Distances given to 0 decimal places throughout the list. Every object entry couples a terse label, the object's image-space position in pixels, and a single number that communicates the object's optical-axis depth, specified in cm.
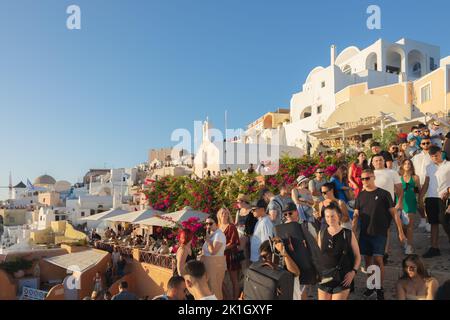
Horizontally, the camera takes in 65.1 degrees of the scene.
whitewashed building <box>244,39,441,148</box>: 3191
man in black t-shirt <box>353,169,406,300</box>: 486
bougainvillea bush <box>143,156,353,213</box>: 1188
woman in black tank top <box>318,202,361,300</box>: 383
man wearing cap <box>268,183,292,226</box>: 566
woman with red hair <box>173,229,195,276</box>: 560
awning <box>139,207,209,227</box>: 1315
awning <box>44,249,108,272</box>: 1353
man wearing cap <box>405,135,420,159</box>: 889
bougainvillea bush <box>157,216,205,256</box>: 908
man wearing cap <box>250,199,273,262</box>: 533
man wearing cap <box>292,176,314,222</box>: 622
